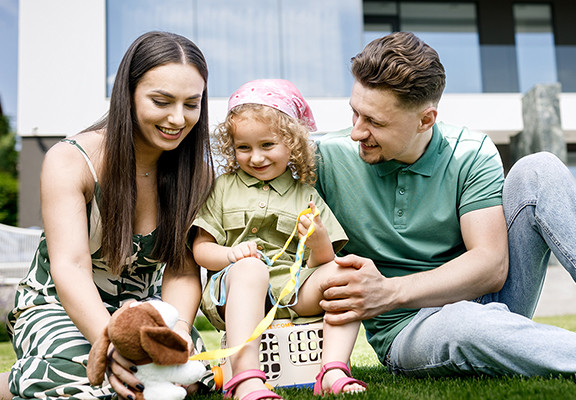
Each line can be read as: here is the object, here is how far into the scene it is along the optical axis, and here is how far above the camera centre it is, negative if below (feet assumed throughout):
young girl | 6.48 +0.19
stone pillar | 32.68 +6.43
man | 6.44 -0.01
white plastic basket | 6.68 -1.50
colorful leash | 5.90 -0.84
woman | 6.36 +0.29
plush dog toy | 4.96 -1.04
